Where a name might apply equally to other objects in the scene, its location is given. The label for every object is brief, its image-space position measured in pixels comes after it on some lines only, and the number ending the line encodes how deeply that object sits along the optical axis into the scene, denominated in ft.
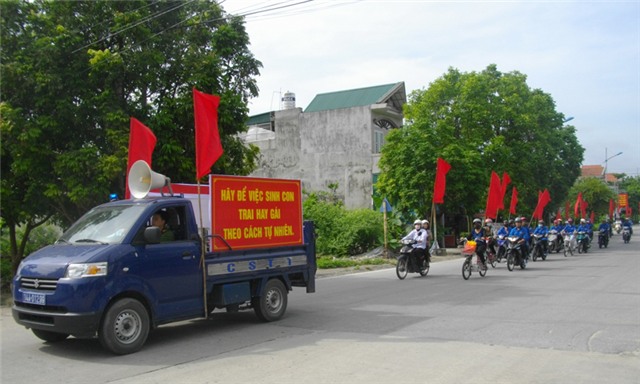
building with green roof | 118.21
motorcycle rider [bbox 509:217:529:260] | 61.87
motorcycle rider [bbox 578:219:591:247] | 92.99
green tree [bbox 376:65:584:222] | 93.71
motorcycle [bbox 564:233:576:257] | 86.89
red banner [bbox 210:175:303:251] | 27.58
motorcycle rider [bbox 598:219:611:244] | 107.45
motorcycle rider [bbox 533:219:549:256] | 76.75
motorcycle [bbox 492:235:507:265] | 62.82
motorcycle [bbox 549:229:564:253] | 88.94
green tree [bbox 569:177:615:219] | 218.18
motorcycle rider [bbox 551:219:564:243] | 89.02
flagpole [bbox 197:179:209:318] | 26.63
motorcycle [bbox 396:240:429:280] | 53.47
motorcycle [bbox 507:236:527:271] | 61.36
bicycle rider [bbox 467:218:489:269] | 53.42
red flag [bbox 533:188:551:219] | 88.74
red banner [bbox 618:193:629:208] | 256.32
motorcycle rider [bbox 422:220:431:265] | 53.96
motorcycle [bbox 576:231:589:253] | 92.12
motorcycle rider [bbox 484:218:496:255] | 58.70
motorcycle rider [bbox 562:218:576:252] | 87.92
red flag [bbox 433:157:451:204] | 80.64
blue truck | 22.13
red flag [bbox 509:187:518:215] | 88.10
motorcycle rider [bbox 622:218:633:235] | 123.91
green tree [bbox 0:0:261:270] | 43.47
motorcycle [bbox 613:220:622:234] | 170.19
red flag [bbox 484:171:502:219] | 71.31
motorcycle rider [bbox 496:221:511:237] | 62.90
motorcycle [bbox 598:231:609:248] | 107.24
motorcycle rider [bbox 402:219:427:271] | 53.62
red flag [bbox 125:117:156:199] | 35.29
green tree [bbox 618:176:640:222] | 358.43
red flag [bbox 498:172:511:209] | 75.05
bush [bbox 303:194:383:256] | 86.07
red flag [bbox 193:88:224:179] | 30.60
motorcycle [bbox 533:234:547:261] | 75.72
